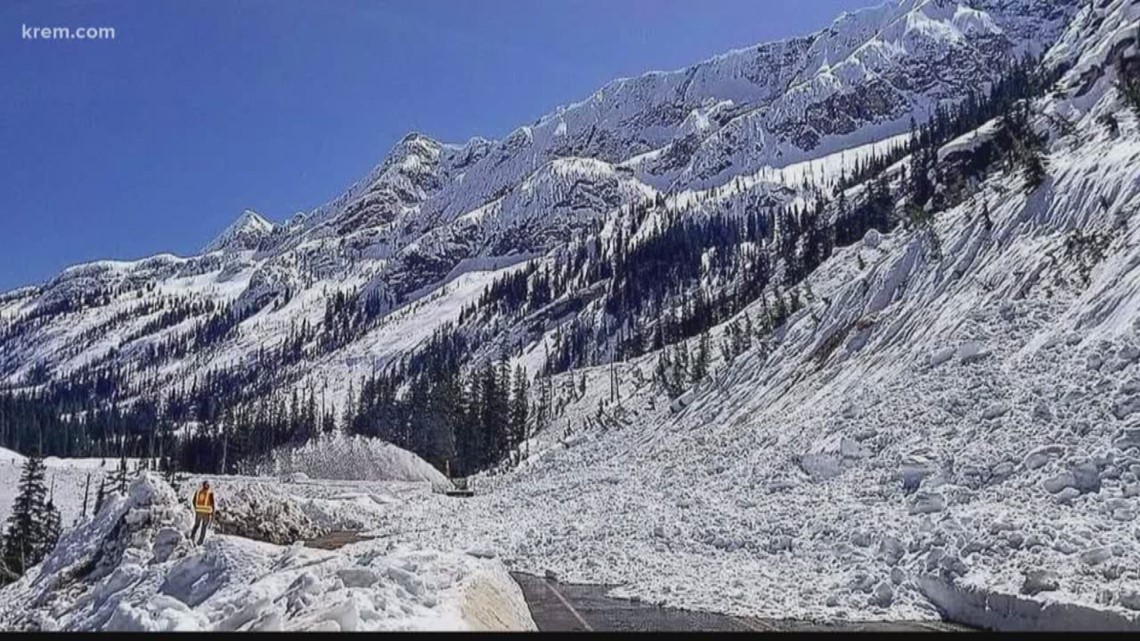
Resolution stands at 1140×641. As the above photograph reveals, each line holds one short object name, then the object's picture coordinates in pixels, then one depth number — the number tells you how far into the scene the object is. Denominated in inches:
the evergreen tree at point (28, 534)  2281.0
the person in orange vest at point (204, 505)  961.5
